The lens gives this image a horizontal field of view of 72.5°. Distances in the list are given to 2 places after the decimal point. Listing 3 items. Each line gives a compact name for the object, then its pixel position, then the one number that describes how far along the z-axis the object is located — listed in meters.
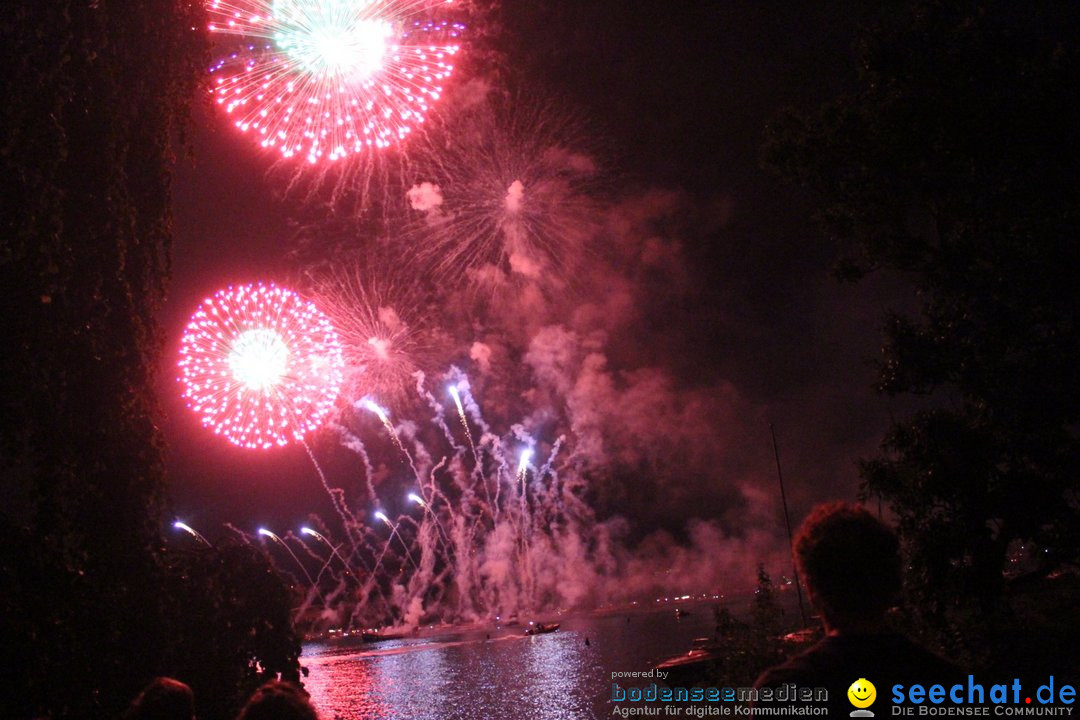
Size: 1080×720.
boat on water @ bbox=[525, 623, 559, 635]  120.00
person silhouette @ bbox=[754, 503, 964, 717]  2.95
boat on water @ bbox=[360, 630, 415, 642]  142.00
